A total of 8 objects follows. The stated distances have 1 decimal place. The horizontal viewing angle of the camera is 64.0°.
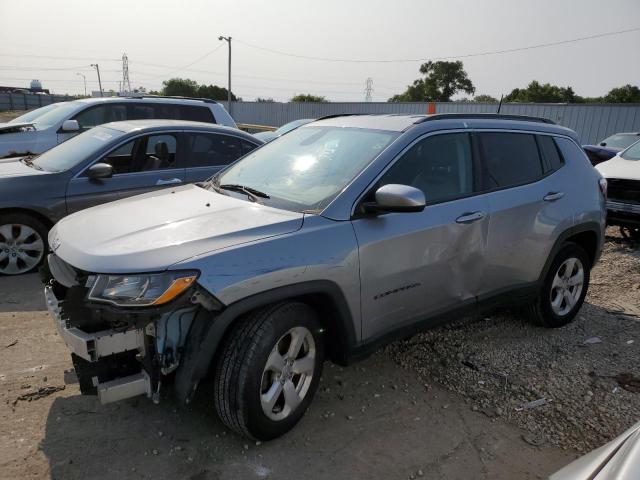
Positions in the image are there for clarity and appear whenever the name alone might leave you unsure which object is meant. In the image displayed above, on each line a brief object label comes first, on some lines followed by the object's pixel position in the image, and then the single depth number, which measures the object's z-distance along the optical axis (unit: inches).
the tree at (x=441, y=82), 2455.7
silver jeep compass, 95.5
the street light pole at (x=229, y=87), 1548.4
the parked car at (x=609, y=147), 479.9
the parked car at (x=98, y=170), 202.1
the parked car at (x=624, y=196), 286.8
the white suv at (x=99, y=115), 315.9
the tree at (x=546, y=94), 2309.7
